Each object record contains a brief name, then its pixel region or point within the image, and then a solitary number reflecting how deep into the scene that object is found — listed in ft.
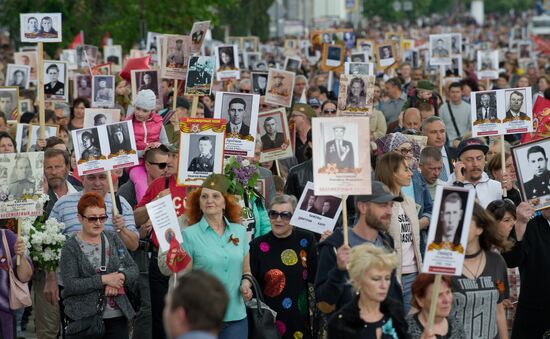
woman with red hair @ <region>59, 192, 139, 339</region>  44.21
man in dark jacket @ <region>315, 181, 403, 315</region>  38.30
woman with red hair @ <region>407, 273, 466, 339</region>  37.53
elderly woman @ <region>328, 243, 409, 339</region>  35.71
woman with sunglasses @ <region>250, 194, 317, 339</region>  46.47
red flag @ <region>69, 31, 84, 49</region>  131.89
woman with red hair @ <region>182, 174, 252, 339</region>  42.46
